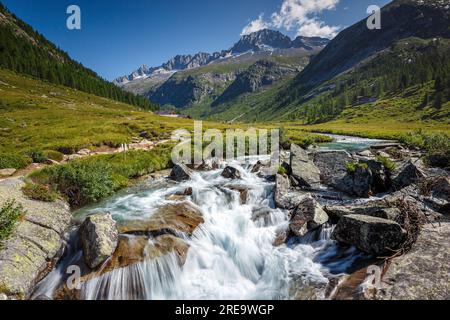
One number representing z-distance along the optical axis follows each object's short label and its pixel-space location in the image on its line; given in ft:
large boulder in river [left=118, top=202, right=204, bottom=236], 46.70
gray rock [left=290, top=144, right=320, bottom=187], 74.23
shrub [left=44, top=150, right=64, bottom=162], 97.16
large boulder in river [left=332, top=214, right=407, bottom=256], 36.58
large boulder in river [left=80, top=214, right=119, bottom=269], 38.52
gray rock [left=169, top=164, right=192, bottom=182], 85.29
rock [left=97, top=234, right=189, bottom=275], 38.60
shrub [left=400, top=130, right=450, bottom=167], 78.67
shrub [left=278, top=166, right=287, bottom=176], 77.20
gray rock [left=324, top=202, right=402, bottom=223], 41.37
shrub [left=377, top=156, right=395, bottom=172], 69.87
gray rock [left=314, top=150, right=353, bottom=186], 75.31
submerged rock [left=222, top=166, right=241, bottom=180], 83.97
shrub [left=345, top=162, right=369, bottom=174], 65.92
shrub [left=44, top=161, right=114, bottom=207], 63.98
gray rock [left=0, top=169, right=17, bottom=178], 74.11
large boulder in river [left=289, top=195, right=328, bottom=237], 47.60
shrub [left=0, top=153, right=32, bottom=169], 79.62
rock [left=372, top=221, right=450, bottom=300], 28.76
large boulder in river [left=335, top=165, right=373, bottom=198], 62.95
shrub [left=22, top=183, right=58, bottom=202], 56.44
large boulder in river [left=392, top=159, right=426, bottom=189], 59.77
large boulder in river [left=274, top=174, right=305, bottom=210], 58.03
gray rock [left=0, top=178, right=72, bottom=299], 32.60
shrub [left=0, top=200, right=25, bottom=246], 37.56
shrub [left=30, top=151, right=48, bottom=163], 91.30
